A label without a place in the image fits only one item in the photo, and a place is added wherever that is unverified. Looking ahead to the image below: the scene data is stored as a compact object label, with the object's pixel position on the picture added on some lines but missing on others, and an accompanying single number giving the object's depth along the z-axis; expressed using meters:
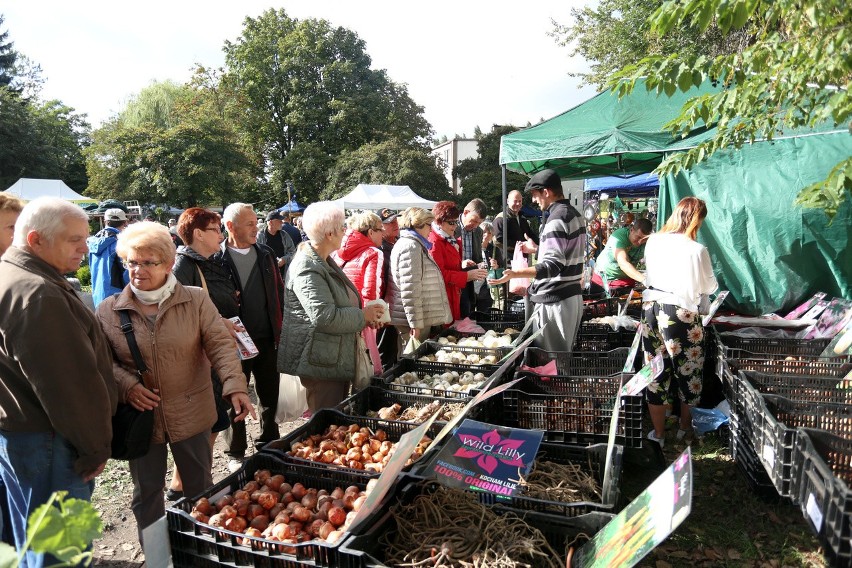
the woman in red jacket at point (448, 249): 4.90
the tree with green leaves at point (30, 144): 29.58
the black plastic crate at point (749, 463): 2.88
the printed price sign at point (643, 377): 2.49
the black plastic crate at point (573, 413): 2.71
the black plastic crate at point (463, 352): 3.64
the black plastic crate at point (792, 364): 3.10
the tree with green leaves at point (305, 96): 33.38
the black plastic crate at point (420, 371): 3.18
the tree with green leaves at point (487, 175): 30.36
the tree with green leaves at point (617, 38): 13.65
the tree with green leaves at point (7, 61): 41.94
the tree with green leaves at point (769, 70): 1.77
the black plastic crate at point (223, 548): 1.69
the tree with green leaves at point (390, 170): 28.72
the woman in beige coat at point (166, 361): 2.27
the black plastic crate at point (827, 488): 1.46
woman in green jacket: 3.10
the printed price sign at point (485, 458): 2.04
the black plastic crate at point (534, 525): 1.73
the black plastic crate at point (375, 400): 3.08
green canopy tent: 4.73
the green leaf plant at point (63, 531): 0.70
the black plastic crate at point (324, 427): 2.53
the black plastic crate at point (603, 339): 4.59
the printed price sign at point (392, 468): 1.74
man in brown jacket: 1.77
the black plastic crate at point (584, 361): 3.74
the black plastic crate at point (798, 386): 2.76
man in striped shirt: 3.83
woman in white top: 3.70
